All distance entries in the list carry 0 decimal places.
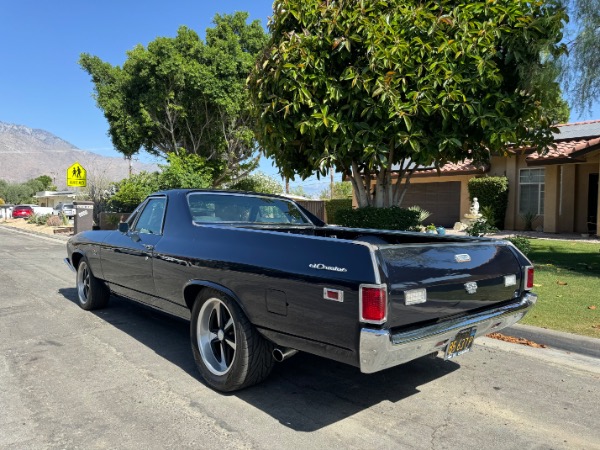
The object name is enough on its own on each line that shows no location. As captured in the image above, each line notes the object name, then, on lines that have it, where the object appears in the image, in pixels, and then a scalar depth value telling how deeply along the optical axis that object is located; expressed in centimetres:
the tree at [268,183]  4430
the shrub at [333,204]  2500
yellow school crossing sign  2231
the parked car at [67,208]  3797
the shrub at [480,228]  1041
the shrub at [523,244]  934
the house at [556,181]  1795
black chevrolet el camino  300
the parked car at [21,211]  4562
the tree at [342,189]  4244
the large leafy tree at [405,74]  838
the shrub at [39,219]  3085
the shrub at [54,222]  2819
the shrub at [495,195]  1984
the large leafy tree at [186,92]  2098
